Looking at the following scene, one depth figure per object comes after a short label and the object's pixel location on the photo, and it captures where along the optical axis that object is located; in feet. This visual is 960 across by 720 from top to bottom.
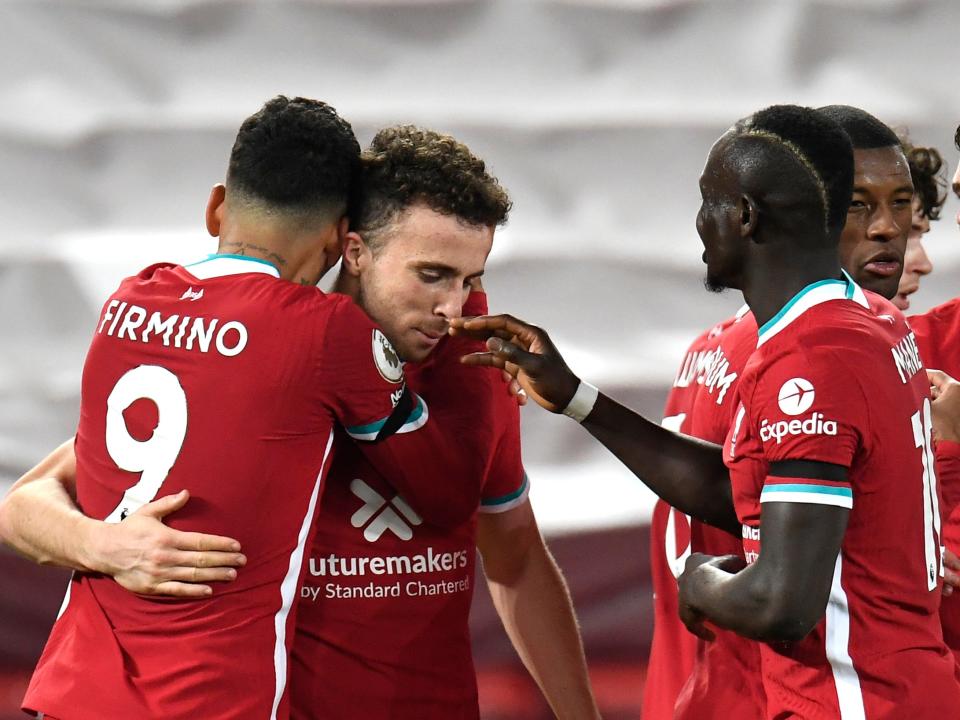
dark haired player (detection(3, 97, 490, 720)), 63.76
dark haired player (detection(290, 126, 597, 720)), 64.54
